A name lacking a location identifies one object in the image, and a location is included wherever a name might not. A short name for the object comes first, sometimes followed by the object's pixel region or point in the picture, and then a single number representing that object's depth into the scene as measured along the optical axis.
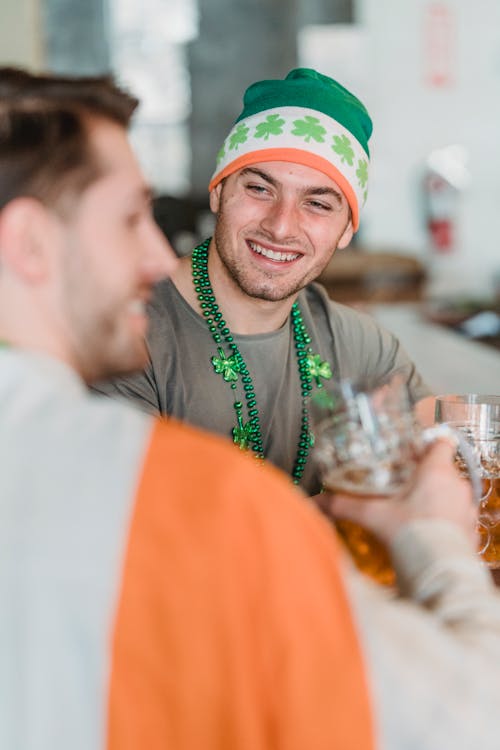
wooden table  3.39
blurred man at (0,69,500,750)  0.73
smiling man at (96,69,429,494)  1.79
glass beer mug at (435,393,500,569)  1.32
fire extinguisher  5.60
